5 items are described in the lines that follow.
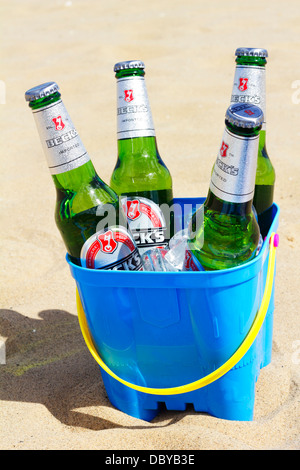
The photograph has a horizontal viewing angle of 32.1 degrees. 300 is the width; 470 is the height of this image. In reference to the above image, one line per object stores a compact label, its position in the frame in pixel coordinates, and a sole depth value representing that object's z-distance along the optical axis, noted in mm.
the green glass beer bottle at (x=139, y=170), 1338
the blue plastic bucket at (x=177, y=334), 1122
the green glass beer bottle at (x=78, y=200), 1131
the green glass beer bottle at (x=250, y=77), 1290
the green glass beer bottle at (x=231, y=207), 1016
